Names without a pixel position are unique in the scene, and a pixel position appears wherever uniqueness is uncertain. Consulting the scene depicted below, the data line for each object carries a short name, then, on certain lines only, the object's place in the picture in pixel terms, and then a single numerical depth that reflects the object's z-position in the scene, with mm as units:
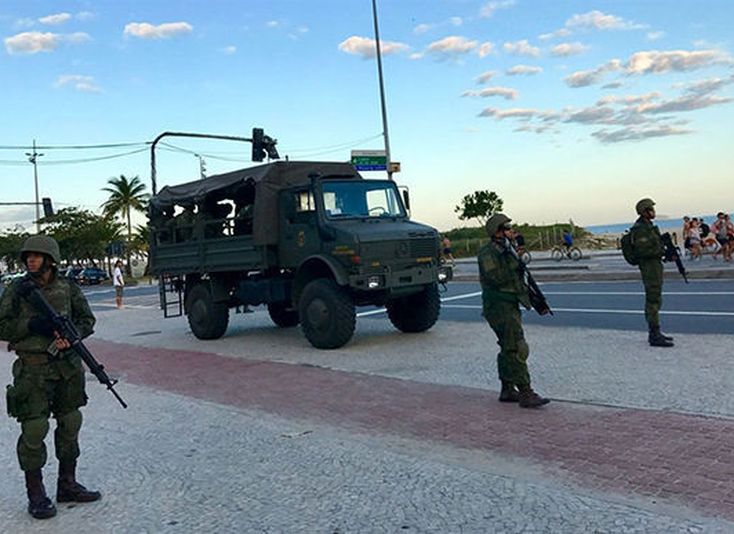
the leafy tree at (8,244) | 84250
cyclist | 30344
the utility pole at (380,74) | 28144
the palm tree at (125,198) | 62594
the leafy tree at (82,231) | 64250
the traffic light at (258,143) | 26191
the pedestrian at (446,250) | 30633
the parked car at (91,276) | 53009
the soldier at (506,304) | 6652
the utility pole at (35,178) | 64412
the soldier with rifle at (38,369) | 4609
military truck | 10914
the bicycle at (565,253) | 30491
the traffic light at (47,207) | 42862
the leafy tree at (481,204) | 65875
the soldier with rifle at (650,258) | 9094
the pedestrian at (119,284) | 24719
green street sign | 26344
